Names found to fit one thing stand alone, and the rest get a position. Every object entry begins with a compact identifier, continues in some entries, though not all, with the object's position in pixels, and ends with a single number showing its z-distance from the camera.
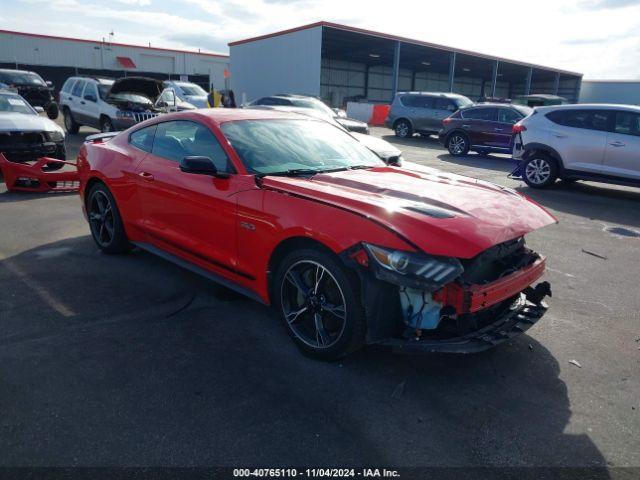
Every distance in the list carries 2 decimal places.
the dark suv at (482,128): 15.46
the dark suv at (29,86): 22.92
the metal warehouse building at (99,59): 42.03
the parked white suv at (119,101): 14.37
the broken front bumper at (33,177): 8.34
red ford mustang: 3.00
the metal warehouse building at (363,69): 32.31
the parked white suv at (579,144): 9.31
